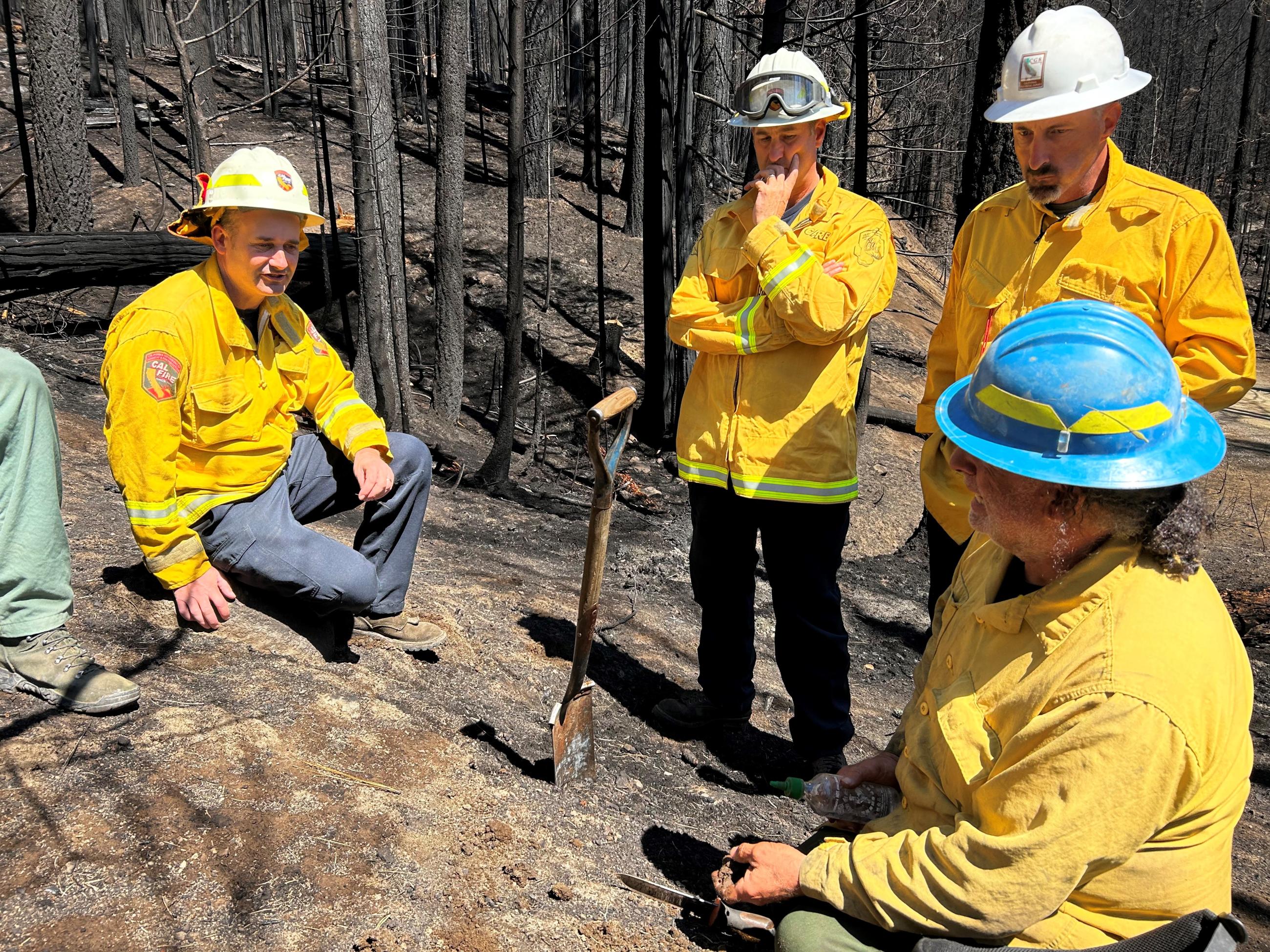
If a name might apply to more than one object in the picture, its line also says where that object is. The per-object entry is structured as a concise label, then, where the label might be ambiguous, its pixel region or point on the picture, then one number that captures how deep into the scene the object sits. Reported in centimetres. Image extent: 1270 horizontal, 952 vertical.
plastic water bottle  227
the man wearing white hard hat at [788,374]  321
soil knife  241
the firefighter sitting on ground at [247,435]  302
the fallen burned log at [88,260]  781
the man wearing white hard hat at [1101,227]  274
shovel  283
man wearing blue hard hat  161
